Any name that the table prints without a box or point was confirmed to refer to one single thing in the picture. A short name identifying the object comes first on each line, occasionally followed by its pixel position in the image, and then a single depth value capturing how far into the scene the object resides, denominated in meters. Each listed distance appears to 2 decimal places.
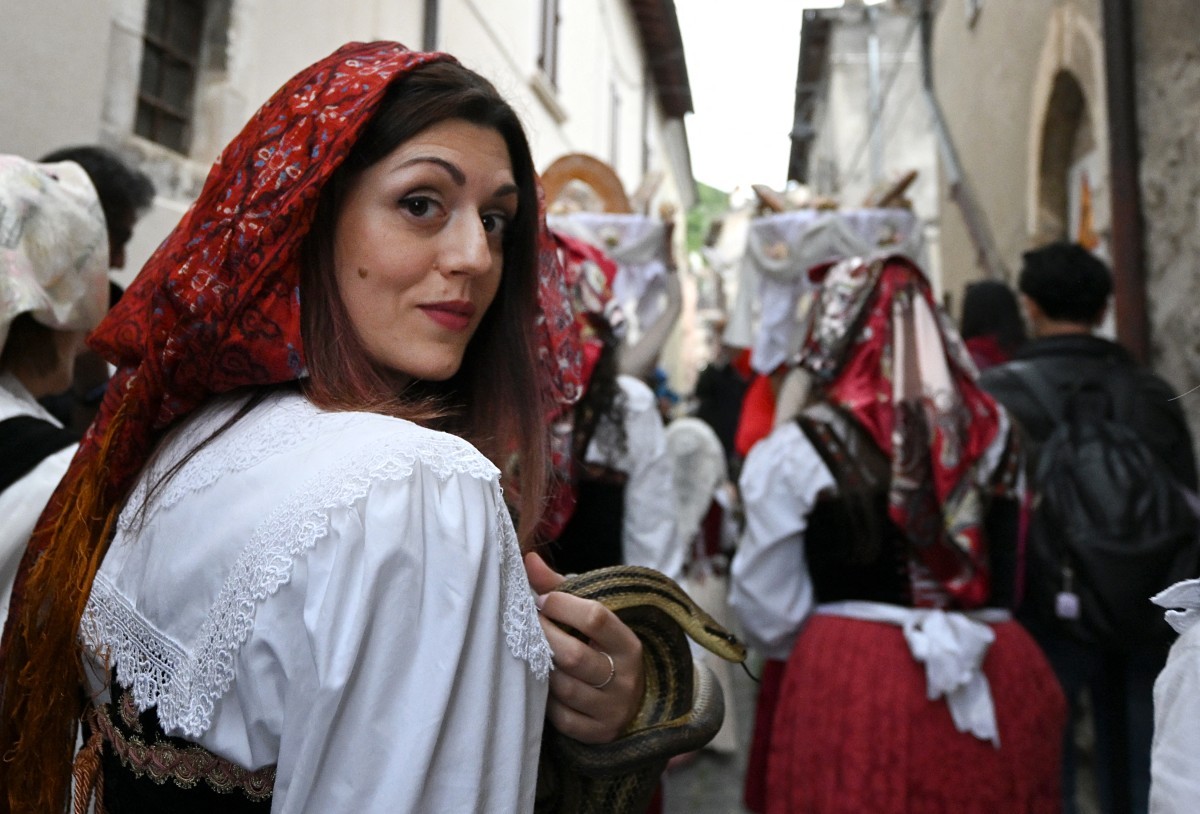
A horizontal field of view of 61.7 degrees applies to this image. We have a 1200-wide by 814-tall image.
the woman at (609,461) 3.09
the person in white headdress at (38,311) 1.74
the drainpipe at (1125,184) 4.75
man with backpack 2.75
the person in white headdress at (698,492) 5.73
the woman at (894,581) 2.62
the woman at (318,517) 0.95
